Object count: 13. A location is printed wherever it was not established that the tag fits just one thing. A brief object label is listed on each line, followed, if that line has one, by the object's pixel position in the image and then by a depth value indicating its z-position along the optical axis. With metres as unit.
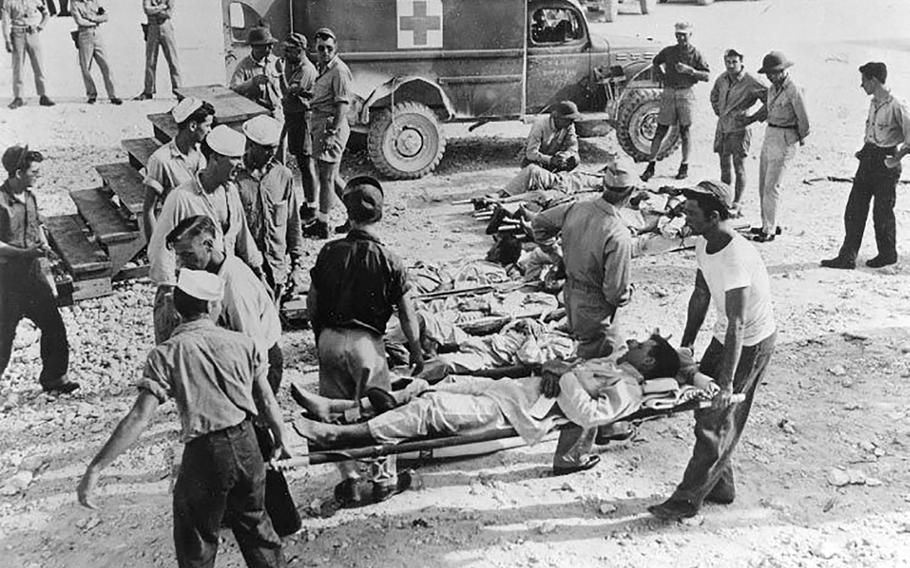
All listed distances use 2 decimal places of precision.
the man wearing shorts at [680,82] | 9.95
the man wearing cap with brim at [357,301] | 4.31
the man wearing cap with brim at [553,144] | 8.70
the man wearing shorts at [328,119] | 8.44
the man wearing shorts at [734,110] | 8.91
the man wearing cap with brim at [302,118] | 8.68
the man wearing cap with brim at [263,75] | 9.02
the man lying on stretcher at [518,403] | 4.14
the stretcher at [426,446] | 3.87
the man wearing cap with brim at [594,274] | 4.71
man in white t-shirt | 4.18
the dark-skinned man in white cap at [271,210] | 5.36
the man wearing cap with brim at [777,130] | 8.12
